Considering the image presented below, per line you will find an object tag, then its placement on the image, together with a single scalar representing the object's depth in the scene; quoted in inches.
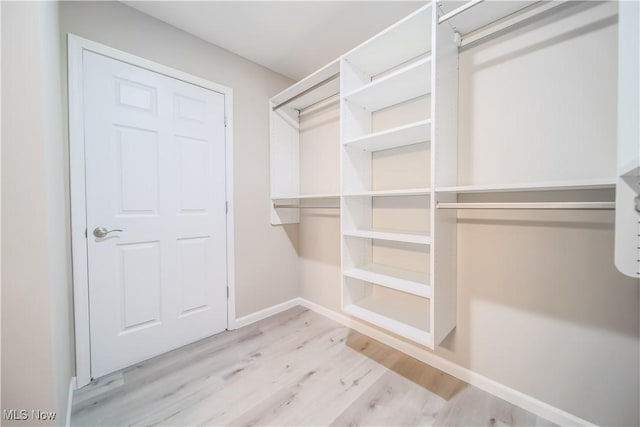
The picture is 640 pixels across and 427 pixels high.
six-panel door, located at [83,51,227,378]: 62.9
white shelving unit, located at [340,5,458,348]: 54.6
